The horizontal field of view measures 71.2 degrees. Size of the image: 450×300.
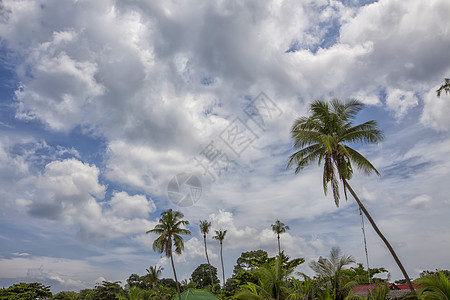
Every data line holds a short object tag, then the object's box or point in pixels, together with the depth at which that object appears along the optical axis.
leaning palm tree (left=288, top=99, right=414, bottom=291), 18.80
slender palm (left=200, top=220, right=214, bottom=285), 56.94
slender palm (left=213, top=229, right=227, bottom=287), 58.06
